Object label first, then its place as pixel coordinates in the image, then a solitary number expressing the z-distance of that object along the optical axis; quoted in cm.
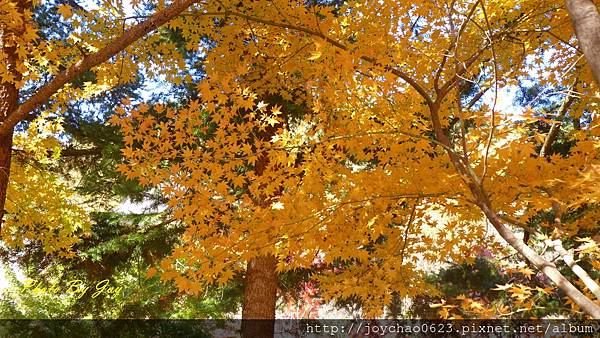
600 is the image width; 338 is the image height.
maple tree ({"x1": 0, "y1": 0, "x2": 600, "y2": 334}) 349
